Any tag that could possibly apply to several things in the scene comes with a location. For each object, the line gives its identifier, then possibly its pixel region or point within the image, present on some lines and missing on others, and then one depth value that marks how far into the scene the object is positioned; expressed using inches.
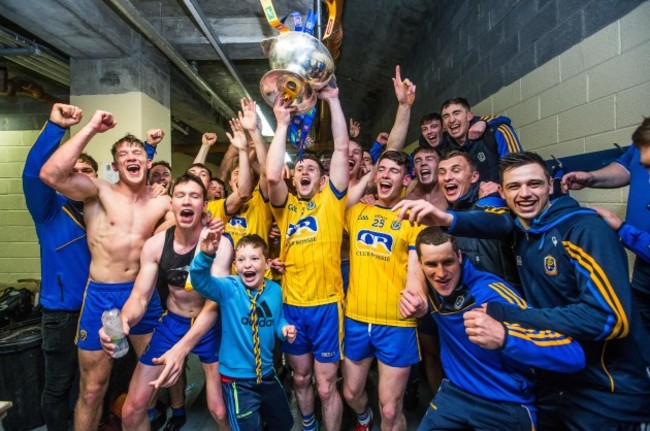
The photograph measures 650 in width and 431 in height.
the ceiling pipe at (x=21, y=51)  147.3
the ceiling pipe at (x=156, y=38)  125.3
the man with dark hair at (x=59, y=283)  96.4
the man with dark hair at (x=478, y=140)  108.0
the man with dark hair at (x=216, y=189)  138.0
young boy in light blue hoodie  80.9
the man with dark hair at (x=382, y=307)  88.9
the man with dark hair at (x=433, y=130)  133.0
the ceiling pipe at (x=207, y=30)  126.6
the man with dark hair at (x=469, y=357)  64.9
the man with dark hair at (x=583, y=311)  53.3
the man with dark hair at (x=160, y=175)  139.6
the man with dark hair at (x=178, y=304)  88.7
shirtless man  90.2
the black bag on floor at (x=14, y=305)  150.6
